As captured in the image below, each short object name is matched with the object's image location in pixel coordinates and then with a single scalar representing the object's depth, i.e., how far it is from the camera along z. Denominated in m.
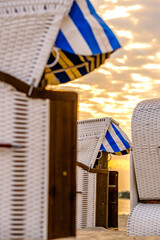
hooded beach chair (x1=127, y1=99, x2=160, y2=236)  4.33
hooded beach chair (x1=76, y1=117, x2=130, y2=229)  6.46
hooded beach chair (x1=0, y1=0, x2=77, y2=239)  2.16
